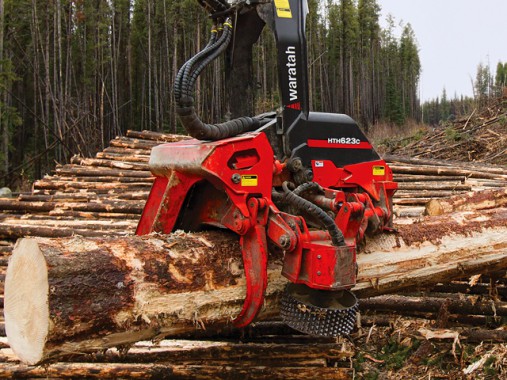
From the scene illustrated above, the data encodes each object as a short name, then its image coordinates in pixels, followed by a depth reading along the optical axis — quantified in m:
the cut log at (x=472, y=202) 5.09
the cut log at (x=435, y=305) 4.59
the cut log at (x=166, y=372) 3.51
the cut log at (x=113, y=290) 2.55
